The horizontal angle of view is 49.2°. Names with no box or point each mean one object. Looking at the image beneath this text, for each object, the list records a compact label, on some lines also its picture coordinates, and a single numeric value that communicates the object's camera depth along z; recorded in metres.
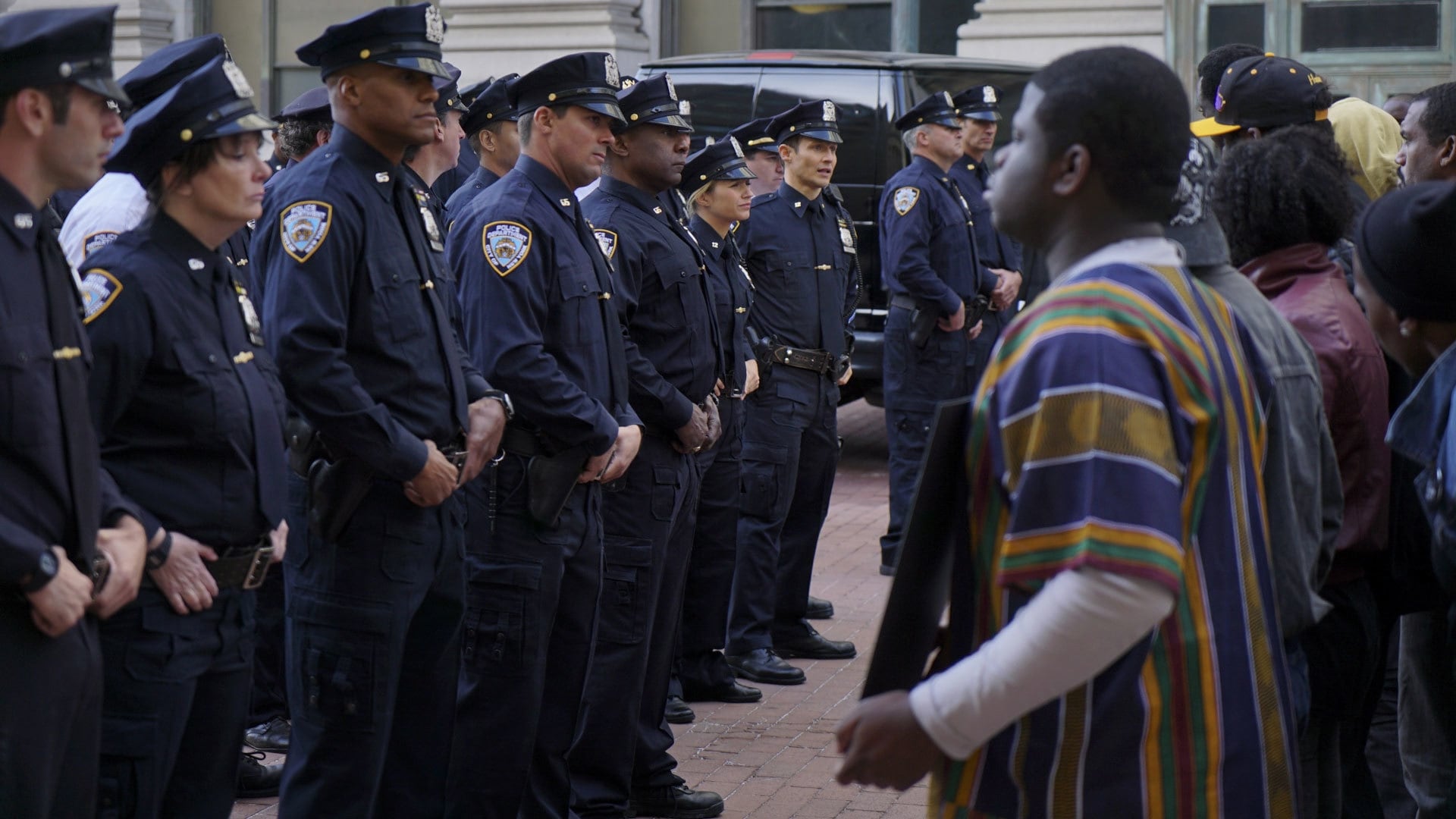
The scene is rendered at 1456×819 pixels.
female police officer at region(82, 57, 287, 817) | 3.12
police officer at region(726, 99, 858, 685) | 6.69
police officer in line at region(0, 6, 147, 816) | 2.68
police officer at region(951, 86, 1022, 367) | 8.65
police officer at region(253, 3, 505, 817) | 3.65
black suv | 10.03
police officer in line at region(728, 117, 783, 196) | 7.56
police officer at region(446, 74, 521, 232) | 6.60
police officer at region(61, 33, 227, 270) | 4.72
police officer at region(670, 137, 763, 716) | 6.19
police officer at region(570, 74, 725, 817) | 4.80
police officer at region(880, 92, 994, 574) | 8.23
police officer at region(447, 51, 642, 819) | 4.18
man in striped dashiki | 2.02
